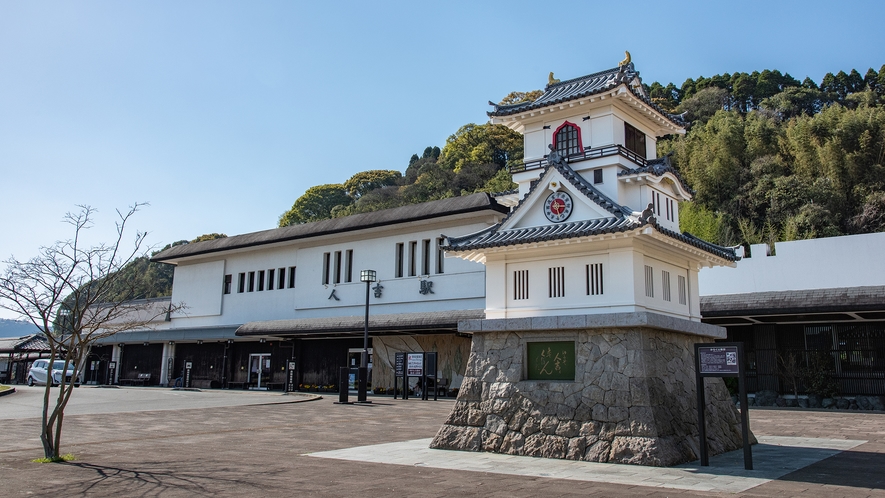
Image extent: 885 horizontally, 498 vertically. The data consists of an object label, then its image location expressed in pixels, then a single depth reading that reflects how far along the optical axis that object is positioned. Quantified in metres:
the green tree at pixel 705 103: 70.75
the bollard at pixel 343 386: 24.05
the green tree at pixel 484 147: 72.88
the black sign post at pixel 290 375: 33.47
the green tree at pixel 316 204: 82.56
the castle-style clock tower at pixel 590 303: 11.83
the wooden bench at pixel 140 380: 42.34
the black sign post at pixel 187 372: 39.69
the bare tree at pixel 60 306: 11.17
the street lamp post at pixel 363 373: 24.41
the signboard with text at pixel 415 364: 25.62
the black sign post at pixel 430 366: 25.67
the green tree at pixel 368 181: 85.75
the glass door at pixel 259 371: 36.88
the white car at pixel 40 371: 39.69
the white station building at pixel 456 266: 12.97
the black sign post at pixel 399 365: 26.38
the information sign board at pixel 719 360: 11.15
